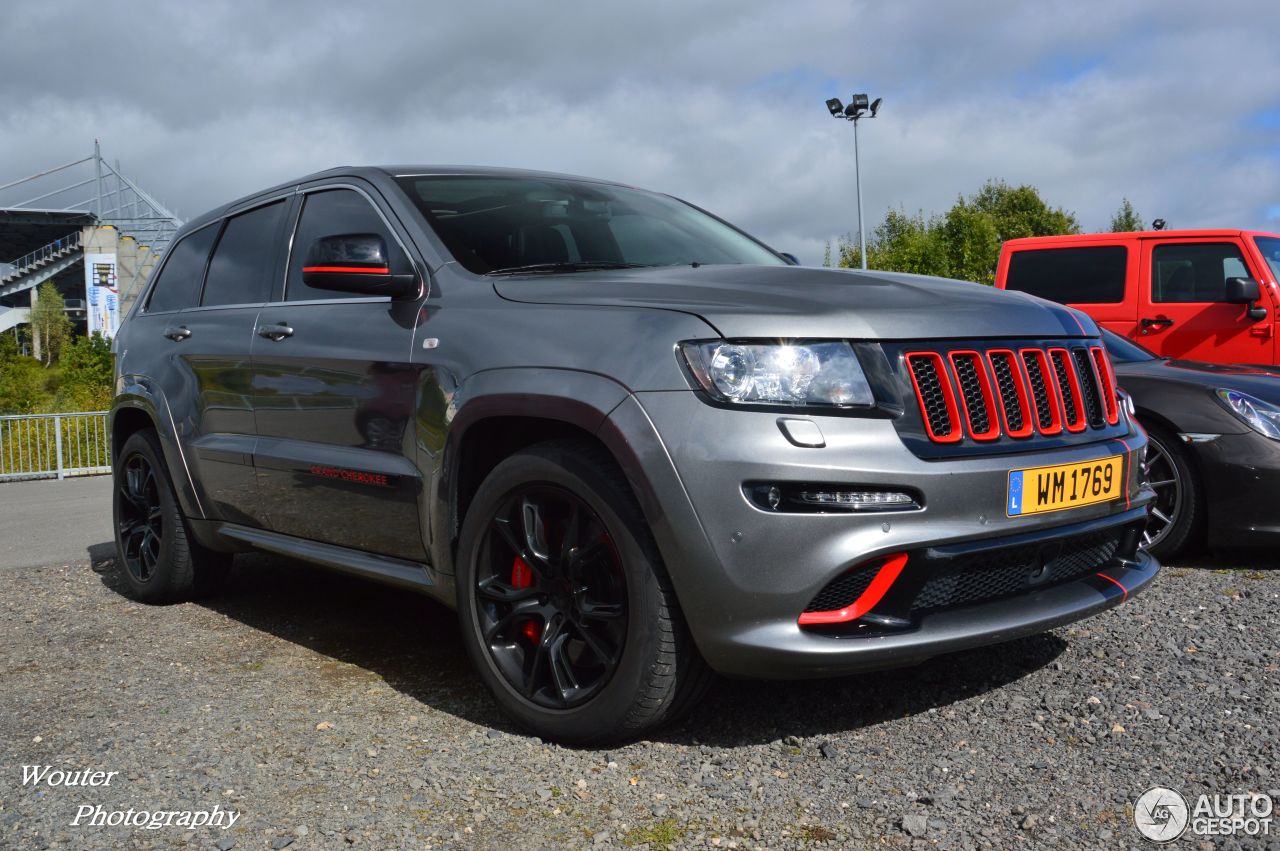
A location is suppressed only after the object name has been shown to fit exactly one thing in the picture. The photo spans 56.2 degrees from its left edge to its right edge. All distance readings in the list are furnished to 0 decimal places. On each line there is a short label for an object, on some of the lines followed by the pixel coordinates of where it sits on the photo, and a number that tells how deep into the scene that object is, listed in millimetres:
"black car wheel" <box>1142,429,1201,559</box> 5457
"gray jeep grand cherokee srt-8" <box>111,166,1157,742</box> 2908
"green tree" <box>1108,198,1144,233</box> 68312
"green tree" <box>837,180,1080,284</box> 47812
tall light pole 29609
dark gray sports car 5285
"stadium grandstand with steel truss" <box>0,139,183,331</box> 69750
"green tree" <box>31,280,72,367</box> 59688
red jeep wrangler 8594
